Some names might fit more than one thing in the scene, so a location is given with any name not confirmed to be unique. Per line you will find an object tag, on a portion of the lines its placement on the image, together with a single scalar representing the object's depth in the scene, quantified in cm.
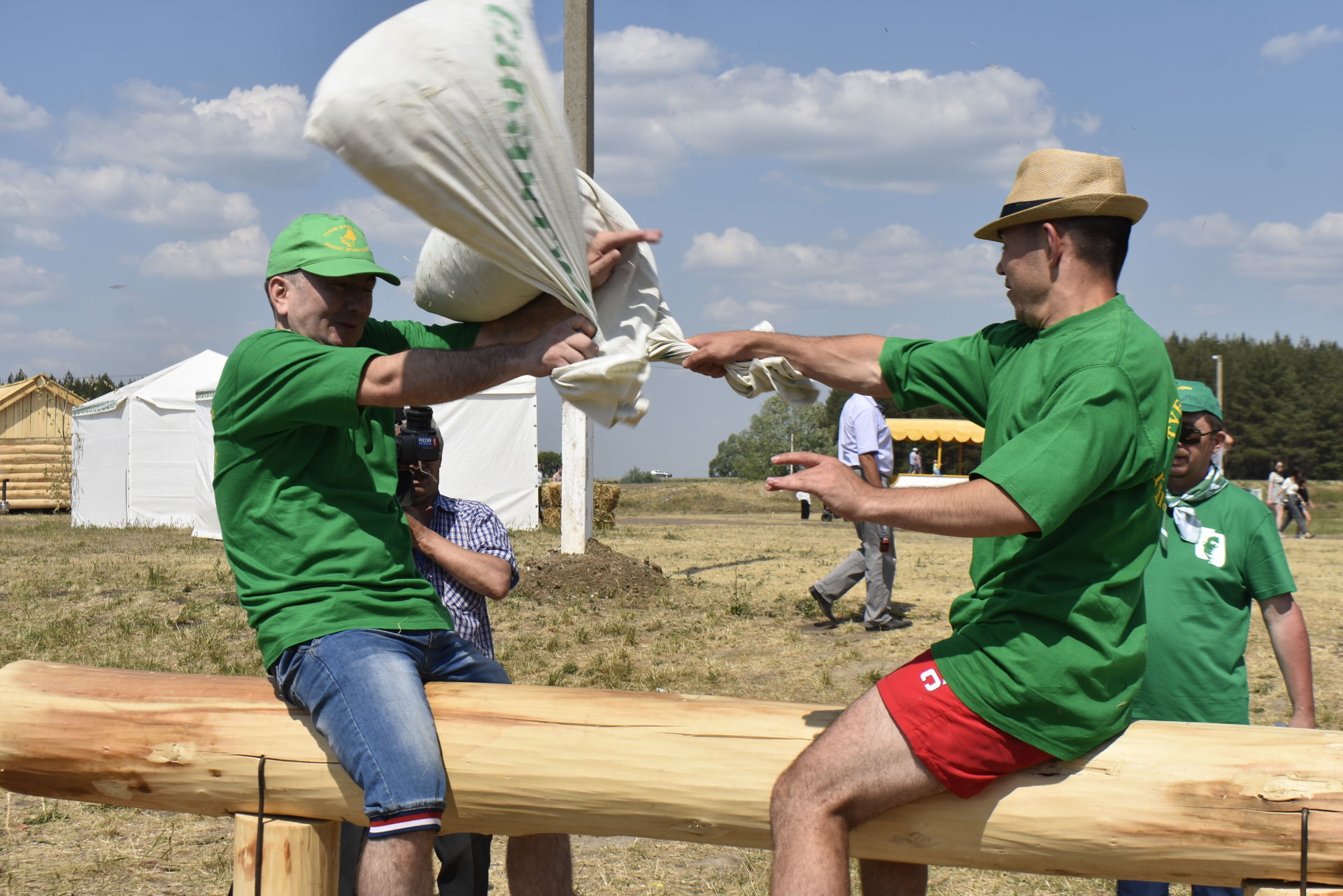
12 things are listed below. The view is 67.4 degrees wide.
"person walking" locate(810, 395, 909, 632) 778
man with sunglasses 298
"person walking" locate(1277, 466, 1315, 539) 2058
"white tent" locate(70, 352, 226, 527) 1770
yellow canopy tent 3291
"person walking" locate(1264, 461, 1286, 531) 2136
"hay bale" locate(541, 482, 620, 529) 1944
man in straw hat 195
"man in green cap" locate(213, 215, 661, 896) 224
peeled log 221
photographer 311
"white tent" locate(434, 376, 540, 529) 1642
